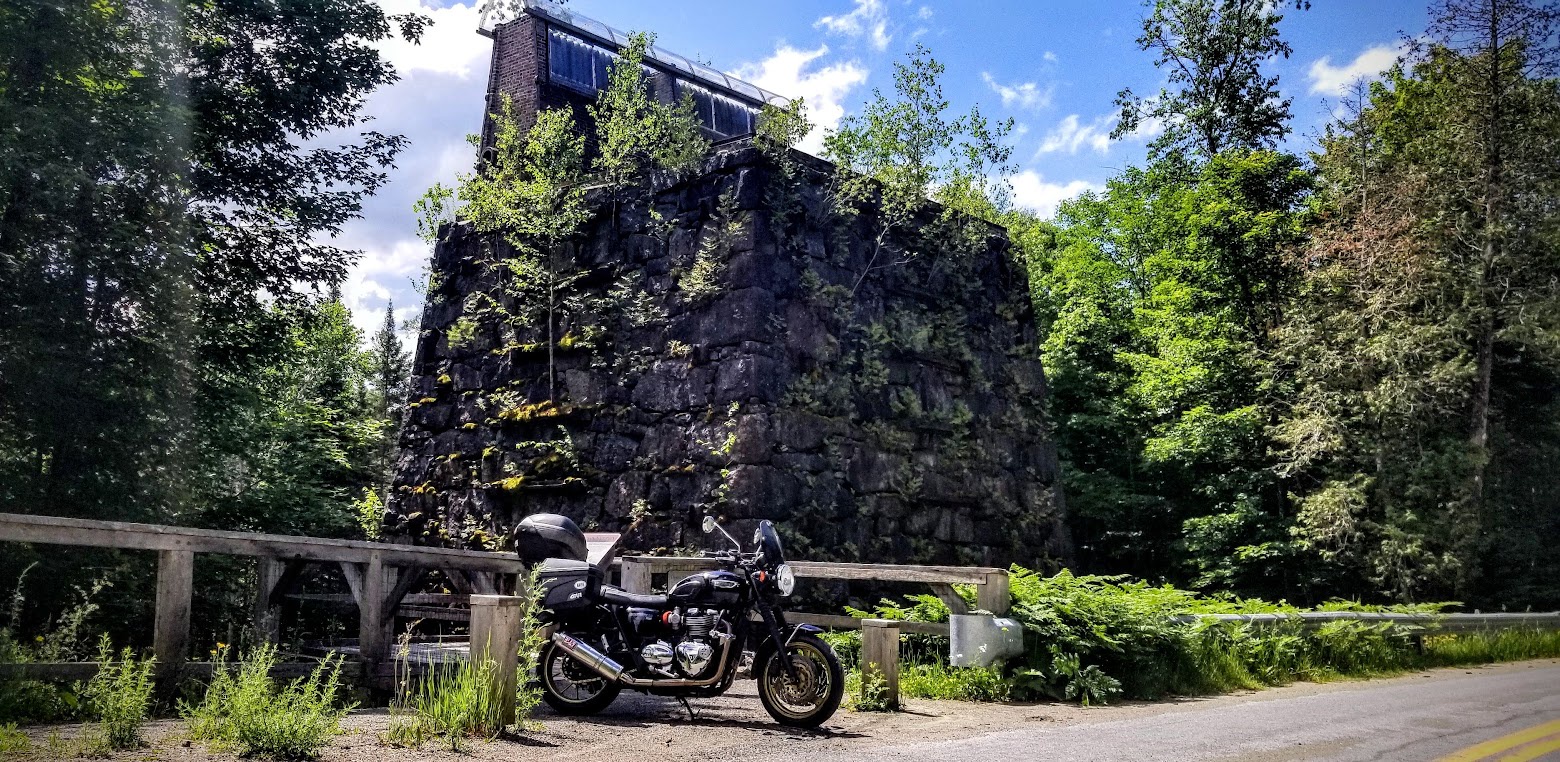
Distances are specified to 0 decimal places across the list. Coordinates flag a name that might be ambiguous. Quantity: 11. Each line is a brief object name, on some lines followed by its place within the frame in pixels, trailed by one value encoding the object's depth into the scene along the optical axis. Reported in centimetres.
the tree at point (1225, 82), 2612
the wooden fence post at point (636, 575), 960
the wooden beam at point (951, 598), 849
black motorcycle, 677
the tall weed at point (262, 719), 507
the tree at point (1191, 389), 2202
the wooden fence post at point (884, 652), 761
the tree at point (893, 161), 1384
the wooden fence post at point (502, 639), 611
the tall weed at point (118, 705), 511
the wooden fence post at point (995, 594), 863
